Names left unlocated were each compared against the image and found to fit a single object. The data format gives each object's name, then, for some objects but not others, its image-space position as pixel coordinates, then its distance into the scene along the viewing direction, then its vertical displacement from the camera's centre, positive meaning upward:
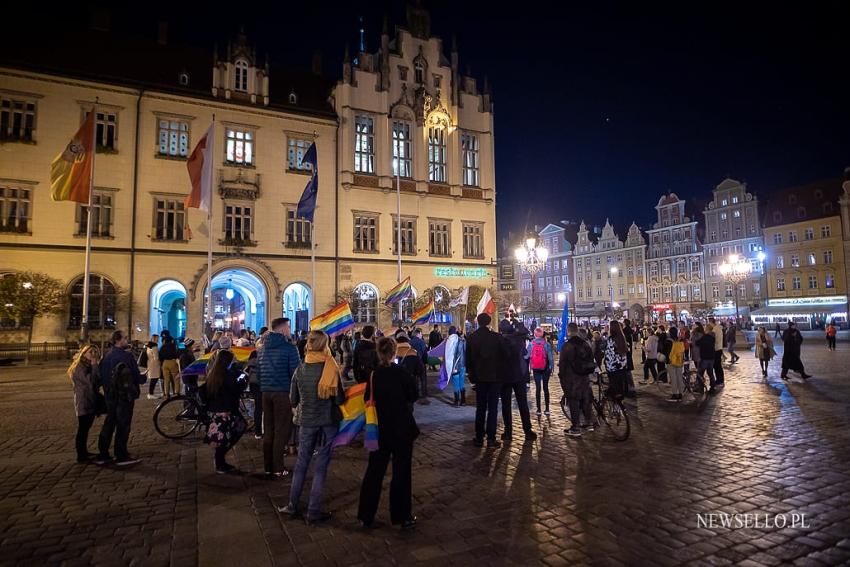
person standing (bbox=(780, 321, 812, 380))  17.03 -1.34
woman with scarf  5.52 -1.05
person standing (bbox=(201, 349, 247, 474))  7.17 -1.26
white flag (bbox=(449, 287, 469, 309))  21.56 +0.79
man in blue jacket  7.01 -1.02
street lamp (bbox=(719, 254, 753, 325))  39.09 +3.57
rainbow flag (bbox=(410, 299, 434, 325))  17.77 +0.06
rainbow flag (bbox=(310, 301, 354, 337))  9.79 -0.06
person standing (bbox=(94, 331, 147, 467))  7.74 -1.17
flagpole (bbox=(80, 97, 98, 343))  21.75 +1.42
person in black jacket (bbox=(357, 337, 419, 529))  5.22 -1.34
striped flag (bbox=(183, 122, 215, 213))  21.56 +6.41
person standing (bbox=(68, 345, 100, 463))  7.77 -1.10
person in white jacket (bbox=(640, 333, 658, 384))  17.80 -1.48
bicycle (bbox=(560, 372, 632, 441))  9.04 -1.88
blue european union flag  24.62 +5.96
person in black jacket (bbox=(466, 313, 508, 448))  8.77 -0.96
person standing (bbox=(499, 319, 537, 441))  9.04 -1.28
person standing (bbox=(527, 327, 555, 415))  12.05 -1.05
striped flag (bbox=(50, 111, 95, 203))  21.11 +6.29
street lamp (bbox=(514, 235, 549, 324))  24.00 +3.02
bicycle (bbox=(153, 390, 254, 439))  9.66 -2.12
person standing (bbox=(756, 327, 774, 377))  18.19 -1.29
